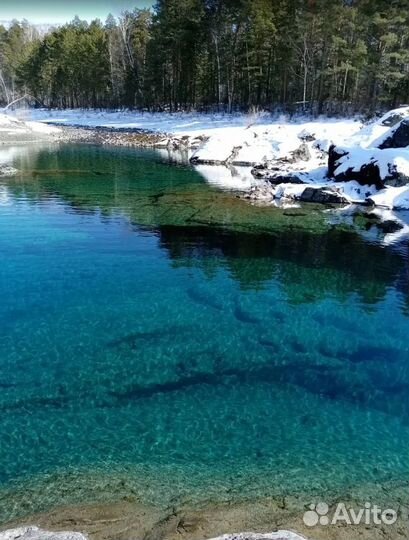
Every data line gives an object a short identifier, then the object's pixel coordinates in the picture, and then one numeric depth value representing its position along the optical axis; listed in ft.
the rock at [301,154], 141.90
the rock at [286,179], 122.31
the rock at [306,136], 157.85
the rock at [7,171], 125.30
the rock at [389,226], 82.62
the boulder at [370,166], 102.94
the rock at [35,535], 21.66
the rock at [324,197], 103.30
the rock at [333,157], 117.50
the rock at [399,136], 113.09
